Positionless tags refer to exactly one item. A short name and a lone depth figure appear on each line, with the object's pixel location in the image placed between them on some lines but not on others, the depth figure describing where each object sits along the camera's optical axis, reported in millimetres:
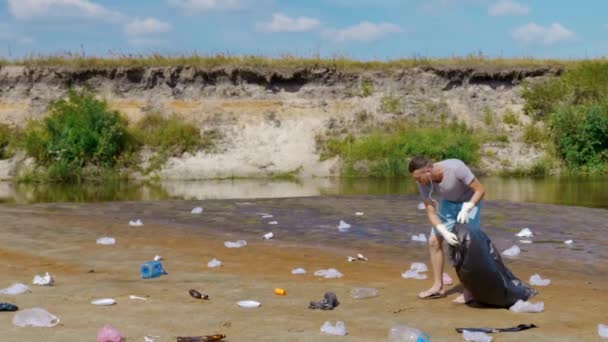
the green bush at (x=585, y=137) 42250
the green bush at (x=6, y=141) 44375
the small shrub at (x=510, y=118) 47309
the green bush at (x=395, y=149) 41656
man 9961
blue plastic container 11781
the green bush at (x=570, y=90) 46344
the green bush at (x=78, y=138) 42438
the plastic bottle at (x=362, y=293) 10344
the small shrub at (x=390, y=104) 47969
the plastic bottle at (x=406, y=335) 7996
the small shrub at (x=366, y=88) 49094
